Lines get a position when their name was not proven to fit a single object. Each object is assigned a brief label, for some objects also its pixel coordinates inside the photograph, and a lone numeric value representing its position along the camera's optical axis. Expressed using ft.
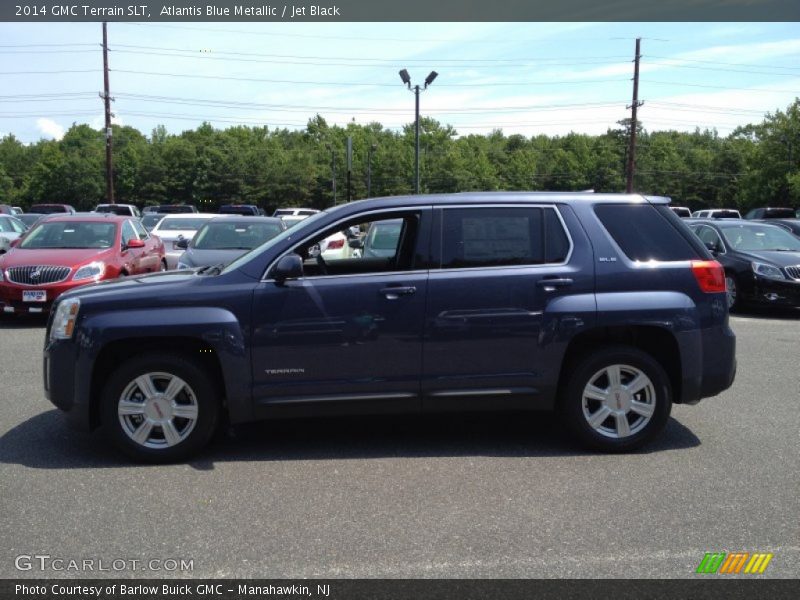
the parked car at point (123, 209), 119.84
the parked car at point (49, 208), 142.72
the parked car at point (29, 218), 98.70
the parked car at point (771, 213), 132.77
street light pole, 94.53
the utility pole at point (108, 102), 125.63
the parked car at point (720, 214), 151.74
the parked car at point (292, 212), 148.66
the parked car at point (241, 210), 146.51
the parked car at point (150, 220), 98.55
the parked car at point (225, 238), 41.27
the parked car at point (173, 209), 152.00
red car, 37.22
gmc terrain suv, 17.03
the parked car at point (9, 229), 62.64
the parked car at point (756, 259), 43.50
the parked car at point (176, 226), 61.16
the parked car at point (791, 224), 58.54
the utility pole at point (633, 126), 130.93
